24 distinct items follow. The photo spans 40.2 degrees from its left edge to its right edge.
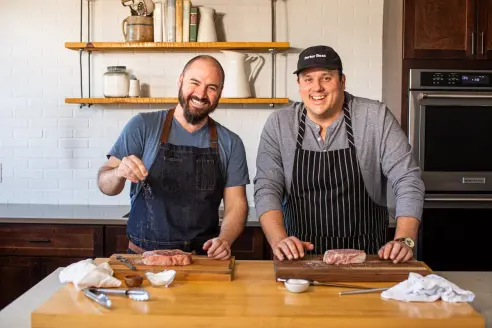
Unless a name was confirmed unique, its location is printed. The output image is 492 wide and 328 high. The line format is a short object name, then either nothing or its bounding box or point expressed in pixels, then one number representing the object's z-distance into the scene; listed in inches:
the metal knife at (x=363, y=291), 80.4
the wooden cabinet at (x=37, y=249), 151.6
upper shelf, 162.9
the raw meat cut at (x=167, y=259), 89.0
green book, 163.6
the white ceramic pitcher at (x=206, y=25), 164.6
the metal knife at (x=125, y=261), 87.7
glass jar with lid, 166.4
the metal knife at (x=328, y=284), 83.0
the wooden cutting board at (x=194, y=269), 86.1
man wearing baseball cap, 104.3
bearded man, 105.7
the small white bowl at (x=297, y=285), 80.7
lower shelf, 163.8
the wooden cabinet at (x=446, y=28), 153.5
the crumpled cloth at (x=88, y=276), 80.8
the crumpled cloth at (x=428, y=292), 77.3
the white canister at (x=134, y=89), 168.7
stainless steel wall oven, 154.5
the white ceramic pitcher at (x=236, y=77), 164.7
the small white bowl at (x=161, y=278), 82.5
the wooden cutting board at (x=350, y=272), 85.6
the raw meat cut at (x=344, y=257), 89.4
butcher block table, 71.6
